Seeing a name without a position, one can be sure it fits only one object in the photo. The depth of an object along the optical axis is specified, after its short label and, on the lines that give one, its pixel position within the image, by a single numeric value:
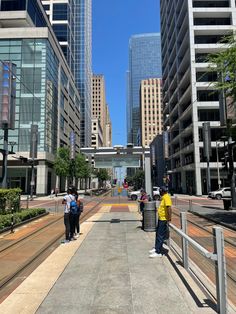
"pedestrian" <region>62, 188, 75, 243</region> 7.99
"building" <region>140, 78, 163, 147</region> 108.32
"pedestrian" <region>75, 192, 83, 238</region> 8.63
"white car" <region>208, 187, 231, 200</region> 31.09
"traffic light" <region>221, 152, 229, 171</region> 17.28
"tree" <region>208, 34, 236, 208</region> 10.60
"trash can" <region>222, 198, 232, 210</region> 16.93
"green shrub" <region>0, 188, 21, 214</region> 11.93
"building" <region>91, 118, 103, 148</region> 132.03
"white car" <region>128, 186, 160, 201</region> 30.88
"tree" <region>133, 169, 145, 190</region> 71.19
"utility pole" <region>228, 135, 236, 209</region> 16.13
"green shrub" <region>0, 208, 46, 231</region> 10.30
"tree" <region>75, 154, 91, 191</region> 42.92
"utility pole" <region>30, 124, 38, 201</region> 31.33
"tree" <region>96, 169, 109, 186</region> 83.12
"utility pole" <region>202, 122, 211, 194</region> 23.91
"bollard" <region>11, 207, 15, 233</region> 9.87
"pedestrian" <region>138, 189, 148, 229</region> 11.92
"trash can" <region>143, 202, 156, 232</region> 9.67
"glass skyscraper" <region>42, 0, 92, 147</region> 71.72
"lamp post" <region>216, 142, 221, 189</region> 36.15
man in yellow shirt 6.18
